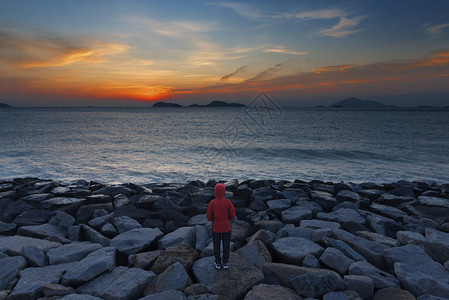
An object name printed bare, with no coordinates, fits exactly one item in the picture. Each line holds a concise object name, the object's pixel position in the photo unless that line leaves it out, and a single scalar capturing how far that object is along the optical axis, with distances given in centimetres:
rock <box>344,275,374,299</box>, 412
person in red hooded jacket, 473
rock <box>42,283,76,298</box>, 402
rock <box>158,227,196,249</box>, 570
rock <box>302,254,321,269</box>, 484
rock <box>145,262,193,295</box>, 423
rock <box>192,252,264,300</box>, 425
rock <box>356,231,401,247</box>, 584
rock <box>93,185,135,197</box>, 1005
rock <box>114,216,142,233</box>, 656
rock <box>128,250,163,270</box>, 492
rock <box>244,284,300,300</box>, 401
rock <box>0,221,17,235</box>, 667
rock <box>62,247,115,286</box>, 436
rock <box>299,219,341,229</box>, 667
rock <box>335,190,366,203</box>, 937
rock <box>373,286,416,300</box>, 397
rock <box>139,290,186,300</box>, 388
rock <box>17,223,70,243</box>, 614
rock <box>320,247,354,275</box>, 470
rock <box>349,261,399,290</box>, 432
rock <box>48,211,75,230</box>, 701
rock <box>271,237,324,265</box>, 512
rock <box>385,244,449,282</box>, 475
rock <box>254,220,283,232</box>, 656
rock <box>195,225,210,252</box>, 559
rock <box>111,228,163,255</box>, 549
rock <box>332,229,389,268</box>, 521
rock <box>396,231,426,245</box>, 590
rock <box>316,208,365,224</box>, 729
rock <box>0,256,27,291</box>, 440
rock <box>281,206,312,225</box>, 727
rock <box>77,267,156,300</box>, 409
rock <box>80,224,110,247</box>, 587
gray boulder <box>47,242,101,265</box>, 507
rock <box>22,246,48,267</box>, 495
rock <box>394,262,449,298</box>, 418
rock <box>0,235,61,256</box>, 538
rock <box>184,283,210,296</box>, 410
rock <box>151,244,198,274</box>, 484
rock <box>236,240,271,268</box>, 505
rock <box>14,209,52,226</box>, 728
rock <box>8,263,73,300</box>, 405
